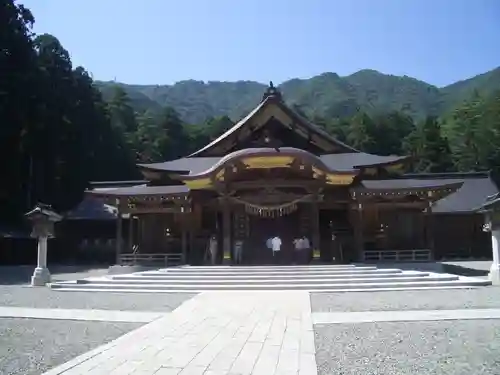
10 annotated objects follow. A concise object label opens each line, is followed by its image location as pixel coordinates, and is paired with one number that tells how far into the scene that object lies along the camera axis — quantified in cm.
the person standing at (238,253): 1797
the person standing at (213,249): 1812
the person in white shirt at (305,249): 1769
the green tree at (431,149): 4706
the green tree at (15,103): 3148
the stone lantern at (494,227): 1320
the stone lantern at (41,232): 1490
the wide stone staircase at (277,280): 1259
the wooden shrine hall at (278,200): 1795
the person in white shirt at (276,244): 1786
